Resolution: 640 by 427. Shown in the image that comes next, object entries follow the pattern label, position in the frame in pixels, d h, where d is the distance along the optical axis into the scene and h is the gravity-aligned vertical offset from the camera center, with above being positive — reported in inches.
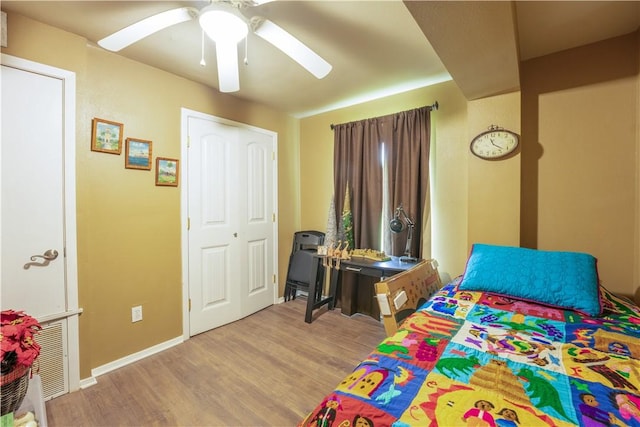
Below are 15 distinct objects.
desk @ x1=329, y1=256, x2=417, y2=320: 92.8 -30.7
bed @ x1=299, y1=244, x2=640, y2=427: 28.9 -21.2
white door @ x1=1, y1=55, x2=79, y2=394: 63.3 +3.1
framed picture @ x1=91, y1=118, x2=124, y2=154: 77.2 +22.1
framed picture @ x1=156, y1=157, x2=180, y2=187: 91.4 +13.9
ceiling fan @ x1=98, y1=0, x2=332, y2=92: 53.0 +37.7
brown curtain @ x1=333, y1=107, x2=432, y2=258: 102.3 +17.5
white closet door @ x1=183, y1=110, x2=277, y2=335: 101.3 -3.8
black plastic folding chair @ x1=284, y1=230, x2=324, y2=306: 130.4 -25.6
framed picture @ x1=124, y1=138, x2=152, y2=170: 84.2 +18.4
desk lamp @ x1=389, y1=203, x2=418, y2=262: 98.8 -5.5
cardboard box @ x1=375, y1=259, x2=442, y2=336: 57.6 -20.0
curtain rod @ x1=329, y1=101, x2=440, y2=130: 98.5 +38.8
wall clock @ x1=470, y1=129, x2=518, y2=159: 79.2 +20.4
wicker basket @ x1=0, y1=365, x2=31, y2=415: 40.0 -27.2
